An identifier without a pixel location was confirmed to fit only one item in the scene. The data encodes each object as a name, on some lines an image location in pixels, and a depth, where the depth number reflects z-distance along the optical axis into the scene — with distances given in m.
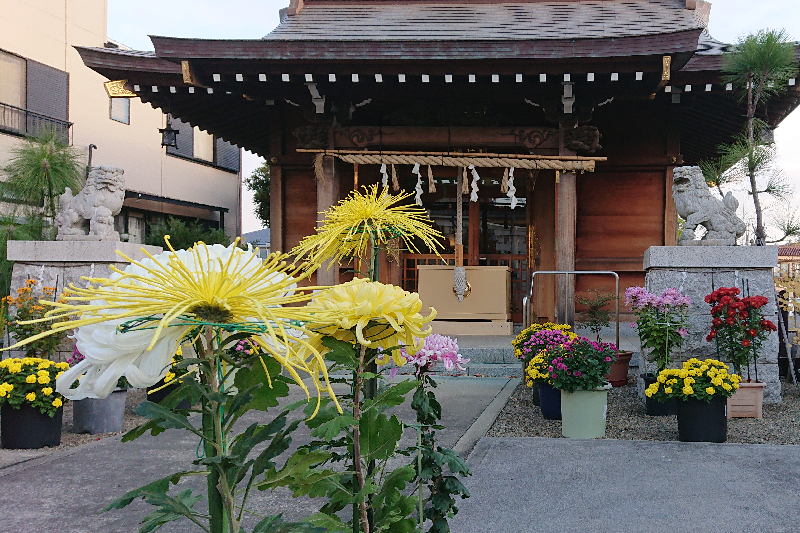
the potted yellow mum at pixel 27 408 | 5.23
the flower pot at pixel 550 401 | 6.26
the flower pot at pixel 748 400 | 6.32
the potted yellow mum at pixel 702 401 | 5.20
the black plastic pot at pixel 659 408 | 6.47
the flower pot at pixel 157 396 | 6.32
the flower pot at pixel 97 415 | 5.83
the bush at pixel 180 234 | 17.44
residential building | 15.88
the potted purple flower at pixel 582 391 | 5.55
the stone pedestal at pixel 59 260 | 7.73
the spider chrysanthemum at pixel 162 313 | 0.99
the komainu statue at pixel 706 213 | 6.99
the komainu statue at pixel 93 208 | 7.75
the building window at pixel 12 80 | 15.64
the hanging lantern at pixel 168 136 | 11.16
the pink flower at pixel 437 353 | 2.46
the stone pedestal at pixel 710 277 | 6.87
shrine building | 9.03
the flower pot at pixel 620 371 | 8.10
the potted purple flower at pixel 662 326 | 6.60
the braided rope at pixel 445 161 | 10.10
